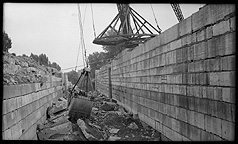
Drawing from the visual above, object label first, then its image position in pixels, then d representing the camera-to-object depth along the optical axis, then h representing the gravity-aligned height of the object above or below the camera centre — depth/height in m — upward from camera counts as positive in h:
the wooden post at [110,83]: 15.54 -0.60
